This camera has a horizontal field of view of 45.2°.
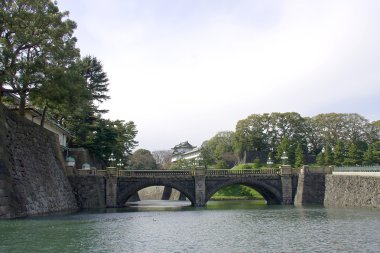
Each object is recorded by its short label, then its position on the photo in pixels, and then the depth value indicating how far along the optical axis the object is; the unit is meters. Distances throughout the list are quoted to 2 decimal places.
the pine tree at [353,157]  74.75
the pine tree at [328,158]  78.88
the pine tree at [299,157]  82.12
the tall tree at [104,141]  65.69
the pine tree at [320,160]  80.37
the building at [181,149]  173.75
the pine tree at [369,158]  73.62
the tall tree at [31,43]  37.25
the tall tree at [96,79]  77.50
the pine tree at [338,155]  77.94
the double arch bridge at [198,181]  55.50
